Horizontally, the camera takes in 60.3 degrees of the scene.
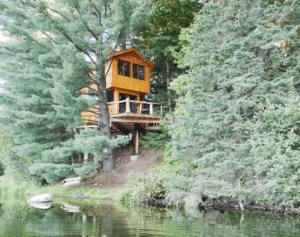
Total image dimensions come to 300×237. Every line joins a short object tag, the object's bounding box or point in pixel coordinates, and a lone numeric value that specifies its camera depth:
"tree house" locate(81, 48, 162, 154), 16.08
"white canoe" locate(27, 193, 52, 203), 11.00
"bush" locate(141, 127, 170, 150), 15.19
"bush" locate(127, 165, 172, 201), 10.47
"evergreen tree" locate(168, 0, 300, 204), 7.59
